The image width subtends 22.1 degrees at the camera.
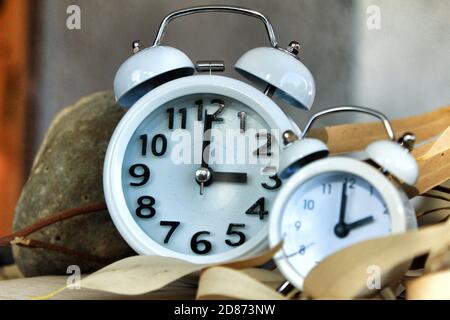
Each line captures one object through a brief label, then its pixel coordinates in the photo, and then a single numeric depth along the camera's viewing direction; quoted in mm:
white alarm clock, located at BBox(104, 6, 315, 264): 641
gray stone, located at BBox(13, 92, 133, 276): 738
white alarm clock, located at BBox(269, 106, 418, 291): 562
